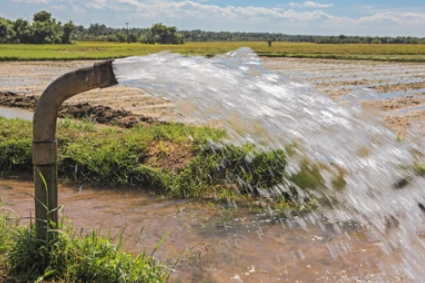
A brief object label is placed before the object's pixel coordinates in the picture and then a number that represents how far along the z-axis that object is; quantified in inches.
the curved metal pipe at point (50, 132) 97.2
